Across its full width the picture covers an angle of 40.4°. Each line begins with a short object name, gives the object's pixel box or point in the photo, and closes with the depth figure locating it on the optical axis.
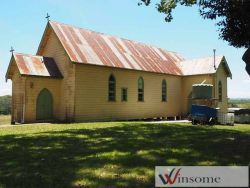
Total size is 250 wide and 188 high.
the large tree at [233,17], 15.68
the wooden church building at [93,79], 27.80
